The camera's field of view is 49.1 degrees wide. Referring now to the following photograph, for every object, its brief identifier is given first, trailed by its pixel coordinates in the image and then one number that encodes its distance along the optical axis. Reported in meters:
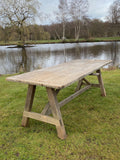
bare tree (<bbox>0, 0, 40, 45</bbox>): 18.77
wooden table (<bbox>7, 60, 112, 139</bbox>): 1.51
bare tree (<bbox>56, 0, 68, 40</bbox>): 32.69
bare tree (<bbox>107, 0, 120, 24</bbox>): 33.72
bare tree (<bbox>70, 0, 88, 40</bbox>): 32.39
